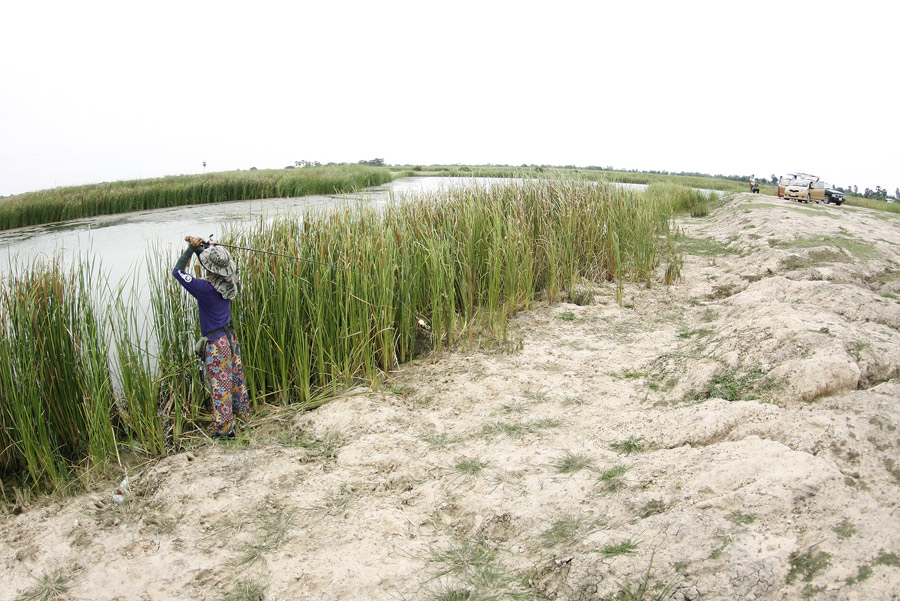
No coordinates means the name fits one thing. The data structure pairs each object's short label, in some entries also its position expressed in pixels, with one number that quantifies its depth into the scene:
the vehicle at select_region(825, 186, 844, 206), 17.41
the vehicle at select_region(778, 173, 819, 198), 18.06
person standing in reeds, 3.31
